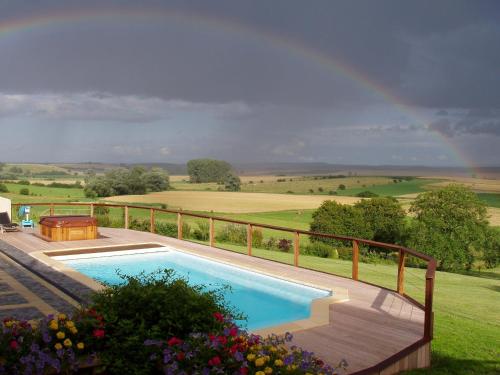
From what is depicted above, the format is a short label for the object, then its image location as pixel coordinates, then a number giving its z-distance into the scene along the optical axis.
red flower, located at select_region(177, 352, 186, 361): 3.31
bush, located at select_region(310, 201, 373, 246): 39.16
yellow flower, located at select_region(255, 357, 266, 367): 3.21
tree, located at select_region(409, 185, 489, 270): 33.53
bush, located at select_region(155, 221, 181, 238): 20.16
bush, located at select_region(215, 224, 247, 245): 24.25
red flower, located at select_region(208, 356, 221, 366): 3.20
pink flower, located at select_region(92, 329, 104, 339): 3.61
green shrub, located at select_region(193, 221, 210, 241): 22.84
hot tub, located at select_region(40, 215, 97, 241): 11.84
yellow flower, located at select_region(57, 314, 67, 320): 3.80
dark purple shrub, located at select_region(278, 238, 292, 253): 25.38
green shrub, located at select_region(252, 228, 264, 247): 24.57
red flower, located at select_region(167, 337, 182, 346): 3.47
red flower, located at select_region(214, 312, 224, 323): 3.98
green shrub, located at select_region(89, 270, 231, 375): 3.56
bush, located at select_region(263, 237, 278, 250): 25.50
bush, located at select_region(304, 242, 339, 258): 26.28
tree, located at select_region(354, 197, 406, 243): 40.12
